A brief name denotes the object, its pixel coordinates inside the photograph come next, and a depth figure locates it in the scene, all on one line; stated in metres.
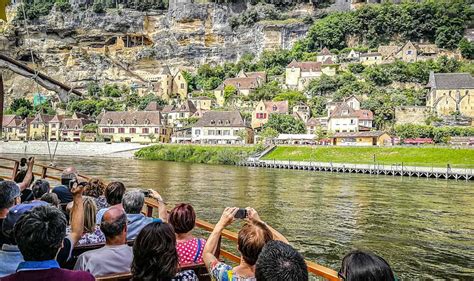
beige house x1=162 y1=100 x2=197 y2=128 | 90.12
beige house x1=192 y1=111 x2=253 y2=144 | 76.69
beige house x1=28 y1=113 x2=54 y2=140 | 90.98
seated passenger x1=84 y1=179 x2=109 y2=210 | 7.42
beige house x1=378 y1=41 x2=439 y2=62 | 95.44
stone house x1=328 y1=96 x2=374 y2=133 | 73.12
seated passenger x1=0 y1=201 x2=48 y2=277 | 3.78
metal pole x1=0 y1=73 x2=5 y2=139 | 6.06
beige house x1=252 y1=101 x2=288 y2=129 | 82.00
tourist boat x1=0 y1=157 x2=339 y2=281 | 3.74
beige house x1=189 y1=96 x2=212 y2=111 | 95.69
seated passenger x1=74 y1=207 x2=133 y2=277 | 3.91
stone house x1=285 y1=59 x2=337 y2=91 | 94.50
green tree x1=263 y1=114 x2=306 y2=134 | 75.38
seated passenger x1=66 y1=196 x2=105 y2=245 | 4.94
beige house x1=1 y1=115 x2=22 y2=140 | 91.75
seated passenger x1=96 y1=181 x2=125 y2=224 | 6.06
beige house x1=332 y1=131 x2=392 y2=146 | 64.38
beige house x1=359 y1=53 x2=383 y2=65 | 95.44
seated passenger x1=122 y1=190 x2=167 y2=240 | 5.36
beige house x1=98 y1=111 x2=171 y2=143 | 85.12
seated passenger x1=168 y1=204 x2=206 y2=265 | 4.30
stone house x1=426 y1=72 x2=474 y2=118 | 77.06
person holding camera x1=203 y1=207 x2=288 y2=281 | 3.38
